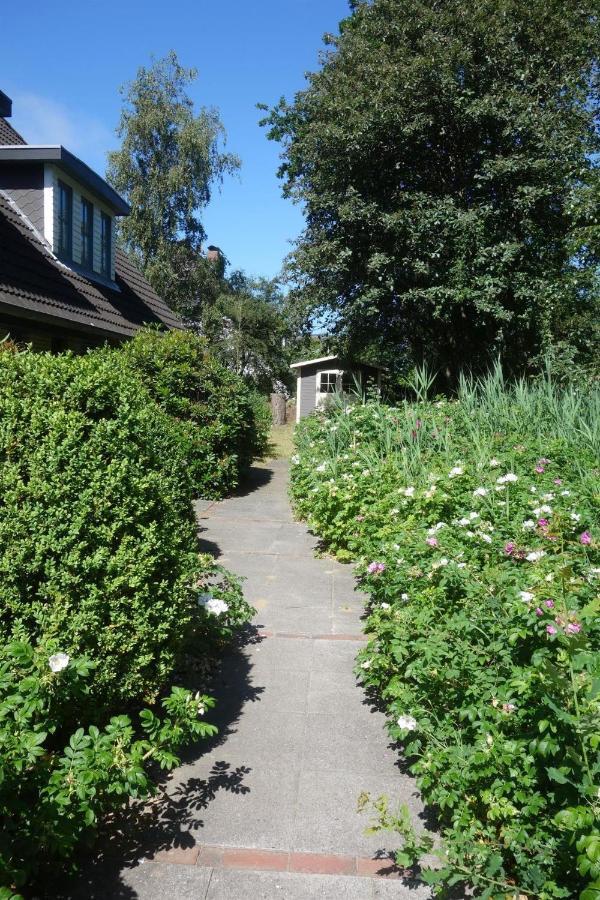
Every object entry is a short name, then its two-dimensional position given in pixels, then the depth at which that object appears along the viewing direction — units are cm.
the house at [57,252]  888
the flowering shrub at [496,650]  195
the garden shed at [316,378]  2617
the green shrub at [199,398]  912
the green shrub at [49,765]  188
